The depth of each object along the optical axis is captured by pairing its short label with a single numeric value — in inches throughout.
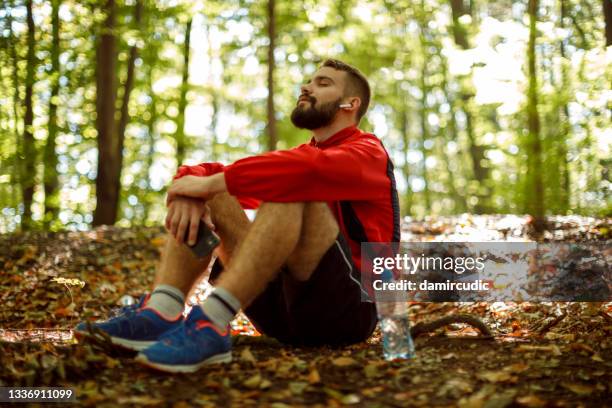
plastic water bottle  109.6
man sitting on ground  100.4
